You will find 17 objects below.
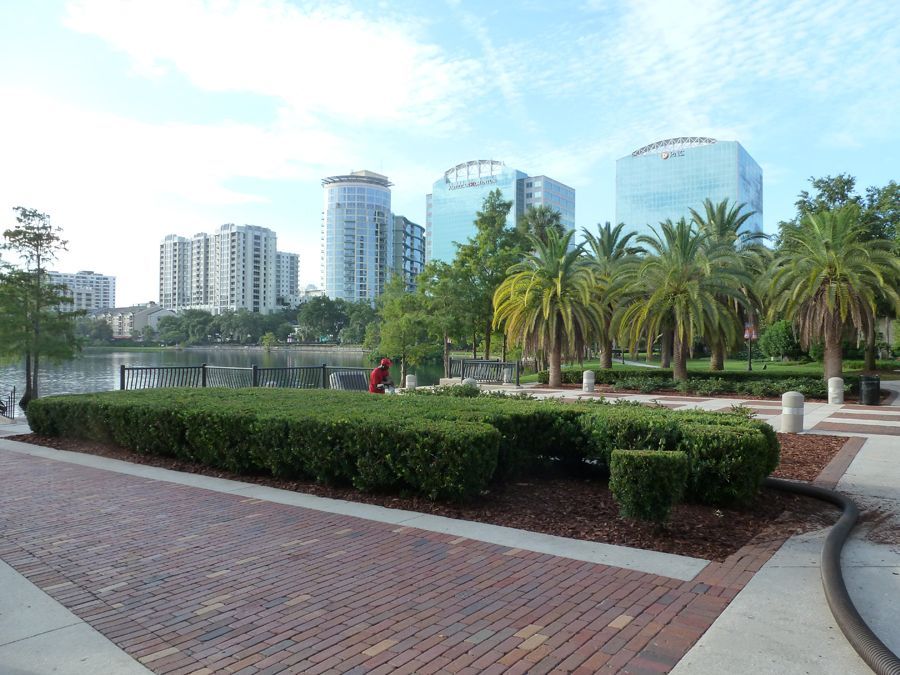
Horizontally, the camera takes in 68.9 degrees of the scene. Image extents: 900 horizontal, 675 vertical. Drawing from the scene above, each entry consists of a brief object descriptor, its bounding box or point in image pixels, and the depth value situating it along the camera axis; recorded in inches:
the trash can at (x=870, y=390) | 740.0
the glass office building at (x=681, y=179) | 5123.0
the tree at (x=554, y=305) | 1019.3
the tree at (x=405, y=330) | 1454.2
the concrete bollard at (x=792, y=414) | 502.6
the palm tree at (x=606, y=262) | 1093.8
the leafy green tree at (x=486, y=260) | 1402.6
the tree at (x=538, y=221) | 1952.5
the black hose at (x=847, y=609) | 127.9
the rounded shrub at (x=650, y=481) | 222.7
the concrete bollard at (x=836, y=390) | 754.8
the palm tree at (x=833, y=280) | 829.2
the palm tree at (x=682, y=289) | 913.5
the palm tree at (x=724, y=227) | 1322.6
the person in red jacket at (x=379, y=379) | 560.7
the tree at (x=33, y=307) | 902.4
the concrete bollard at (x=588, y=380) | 962.7
